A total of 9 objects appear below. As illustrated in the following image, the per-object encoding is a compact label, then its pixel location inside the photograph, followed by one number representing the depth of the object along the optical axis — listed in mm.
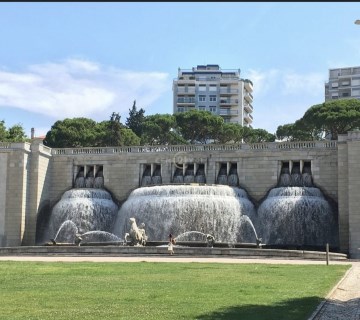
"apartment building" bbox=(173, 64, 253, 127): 118438
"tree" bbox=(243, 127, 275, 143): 89750
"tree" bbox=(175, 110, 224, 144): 84312
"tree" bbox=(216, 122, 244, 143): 86094
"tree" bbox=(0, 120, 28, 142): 69188
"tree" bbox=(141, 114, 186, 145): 84625
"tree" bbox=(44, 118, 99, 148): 76812
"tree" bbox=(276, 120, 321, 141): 78625
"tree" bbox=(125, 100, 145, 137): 89188
